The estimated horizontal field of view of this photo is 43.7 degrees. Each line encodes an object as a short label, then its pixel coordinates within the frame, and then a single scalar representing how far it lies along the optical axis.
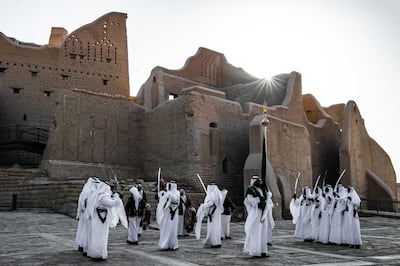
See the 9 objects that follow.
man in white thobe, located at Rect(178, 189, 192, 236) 13.28
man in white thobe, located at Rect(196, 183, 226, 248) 11.66
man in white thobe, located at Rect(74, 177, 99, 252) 10.02
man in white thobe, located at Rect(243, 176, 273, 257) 10.00
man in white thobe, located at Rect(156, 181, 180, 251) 11.01
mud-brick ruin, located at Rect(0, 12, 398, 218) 23.38
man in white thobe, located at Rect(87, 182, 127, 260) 9.26
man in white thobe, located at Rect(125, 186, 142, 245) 11.94
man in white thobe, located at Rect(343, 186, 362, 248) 12.41
